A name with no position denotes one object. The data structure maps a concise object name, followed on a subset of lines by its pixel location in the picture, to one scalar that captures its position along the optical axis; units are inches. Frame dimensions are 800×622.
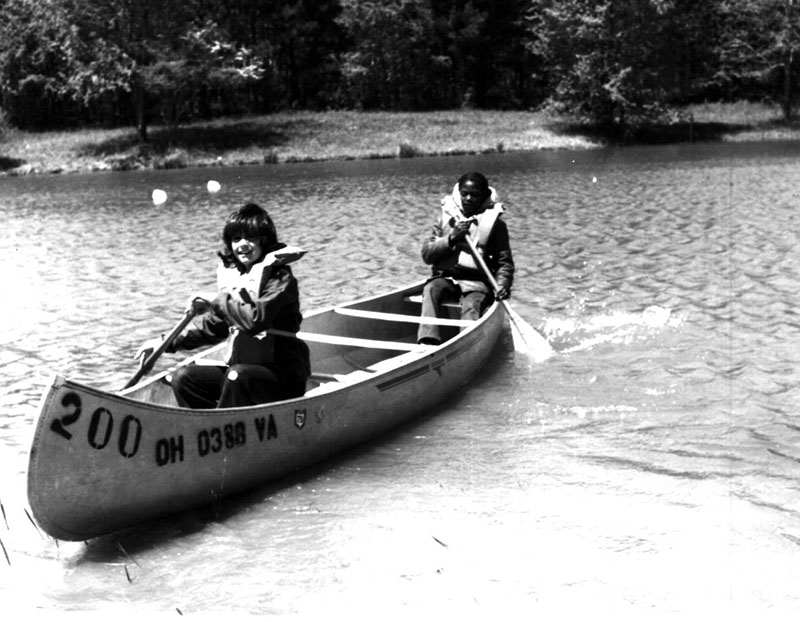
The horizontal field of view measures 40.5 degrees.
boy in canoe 371.2
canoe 202.8
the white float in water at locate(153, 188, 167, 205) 992.2
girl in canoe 241.8
